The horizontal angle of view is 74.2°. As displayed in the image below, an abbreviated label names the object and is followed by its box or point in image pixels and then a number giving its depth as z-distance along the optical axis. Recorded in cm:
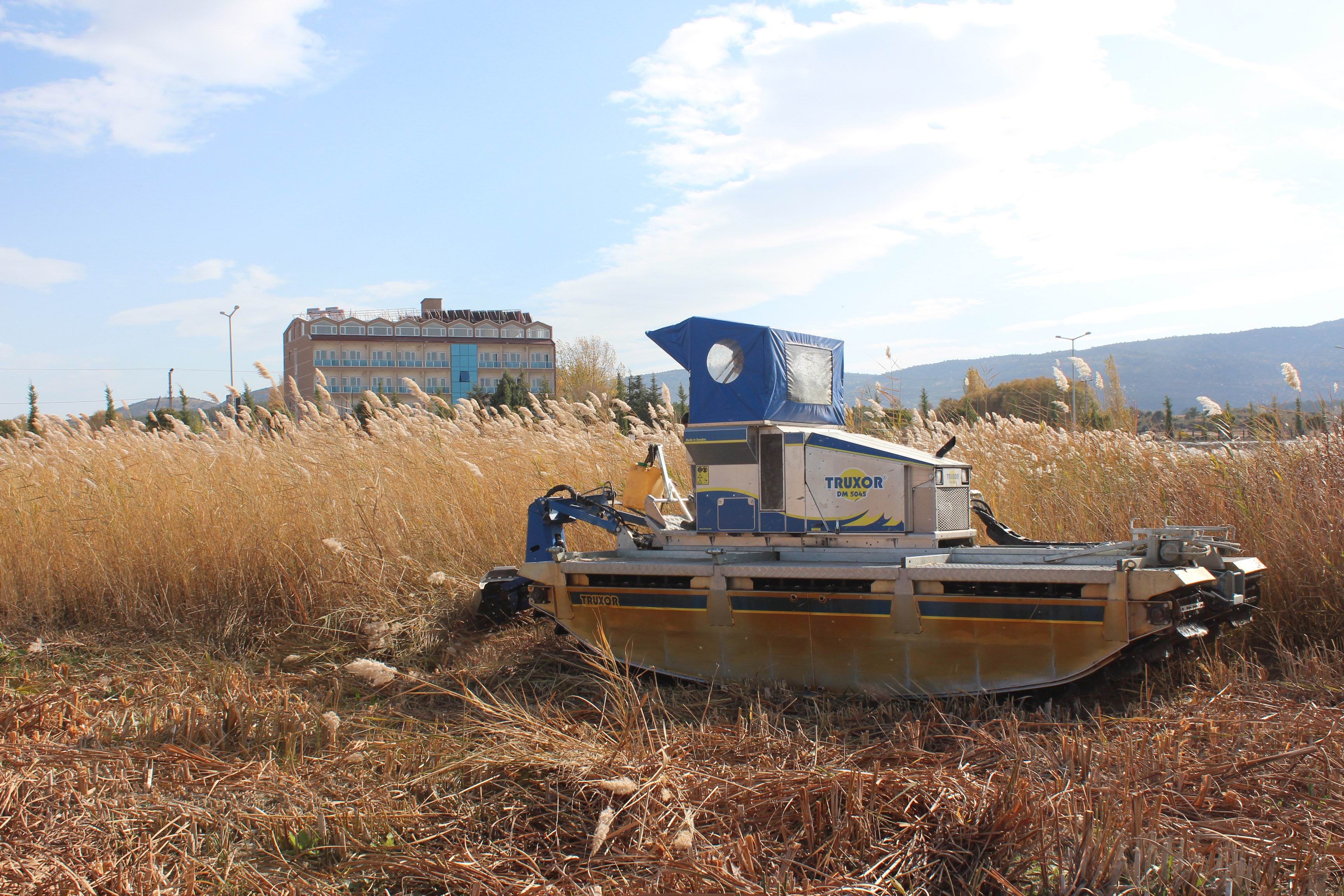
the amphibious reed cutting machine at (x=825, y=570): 514
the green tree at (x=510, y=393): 4497
